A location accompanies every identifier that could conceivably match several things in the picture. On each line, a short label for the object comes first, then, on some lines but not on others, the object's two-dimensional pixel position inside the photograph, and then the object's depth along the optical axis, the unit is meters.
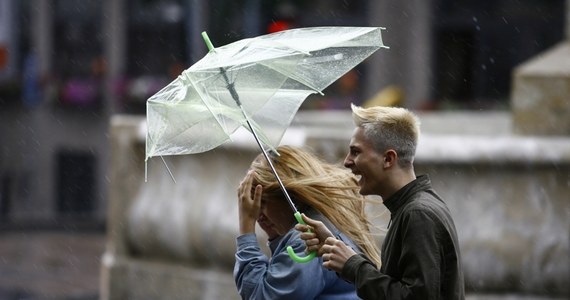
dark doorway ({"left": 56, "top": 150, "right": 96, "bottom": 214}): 59.00
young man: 7.52
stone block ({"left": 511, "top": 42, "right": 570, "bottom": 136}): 17.76
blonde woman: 8.64
